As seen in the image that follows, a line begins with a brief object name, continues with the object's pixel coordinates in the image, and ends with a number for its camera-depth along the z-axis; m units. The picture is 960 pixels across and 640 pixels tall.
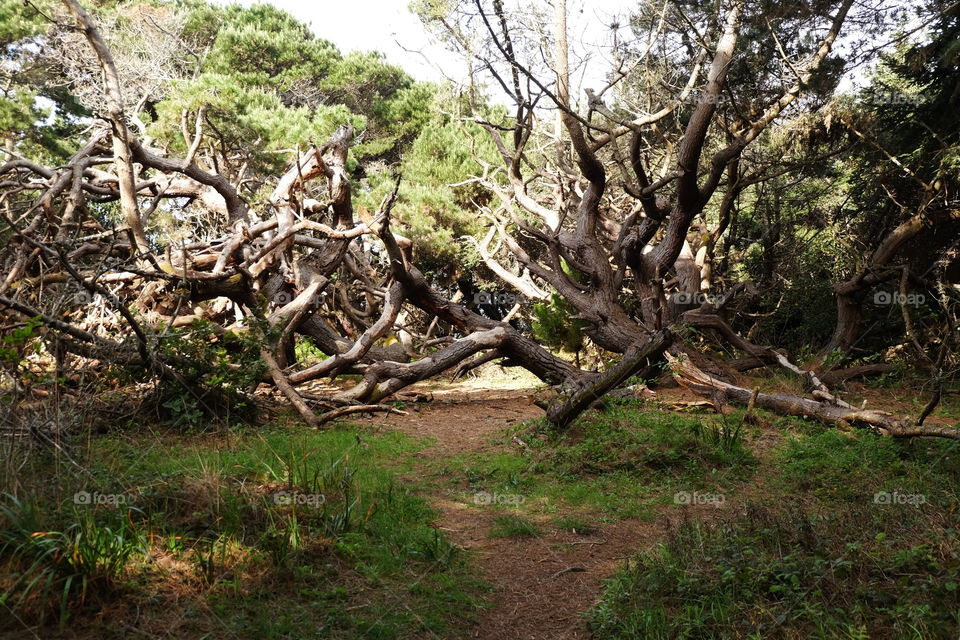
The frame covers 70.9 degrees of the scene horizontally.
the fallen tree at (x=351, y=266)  7.32
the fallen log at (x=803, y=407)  6.27
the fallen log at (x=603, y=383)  7.09
